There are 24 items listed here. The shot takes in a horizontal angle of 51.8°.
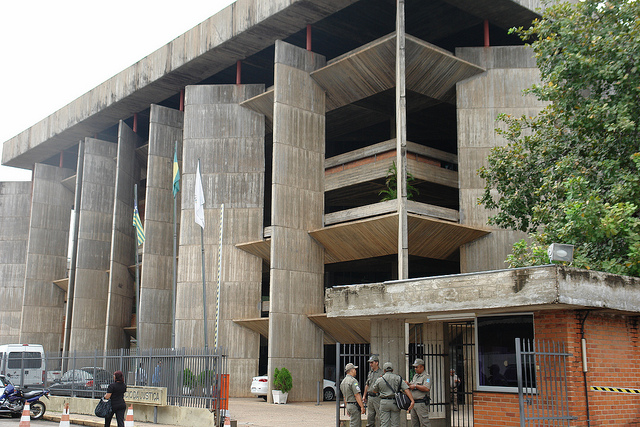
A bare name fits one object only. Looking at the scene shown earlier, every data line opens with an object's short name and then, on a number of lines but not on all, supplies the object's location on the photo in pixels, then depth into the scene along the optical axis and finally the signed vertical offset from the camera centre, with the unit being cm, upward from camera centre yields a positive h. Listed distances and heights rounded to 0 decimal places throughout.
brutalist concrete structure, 2895 +926
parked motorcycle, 1895 -139
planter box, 2792 -176
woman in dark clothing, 1360 -90
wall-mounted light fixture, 1173 +184
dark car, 2019 -95
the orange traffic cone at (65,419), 1346 -139
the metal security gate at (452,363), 1315 -13
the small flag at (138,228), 2848 +530
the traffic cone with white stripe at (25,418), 1315 -131
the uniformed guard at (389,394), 1194 -68
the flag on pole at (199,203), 2552 +573
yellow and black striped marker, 1078 -52
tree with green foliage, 1636 +601
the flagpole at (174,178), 2645 +703
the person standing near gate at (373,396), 1239 -76
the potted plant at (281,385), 2797 -127
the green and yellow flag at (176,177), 2675 +702
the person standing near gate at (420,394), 1232 -70
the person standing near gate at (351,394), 1262 -73
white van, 2592 -44
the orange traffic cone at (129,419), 1383 -138
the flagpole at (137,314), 3097 +191
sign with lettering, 1702 -110
